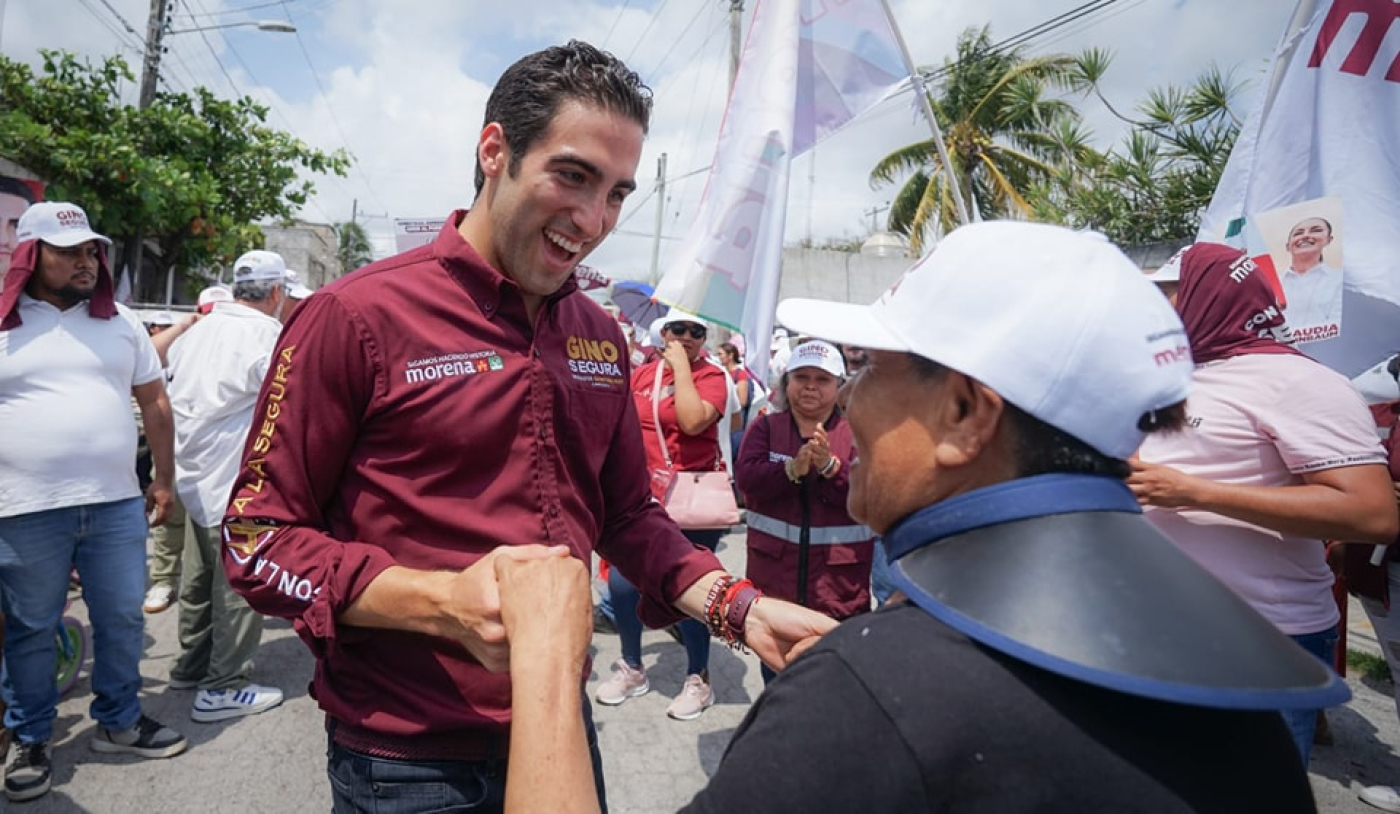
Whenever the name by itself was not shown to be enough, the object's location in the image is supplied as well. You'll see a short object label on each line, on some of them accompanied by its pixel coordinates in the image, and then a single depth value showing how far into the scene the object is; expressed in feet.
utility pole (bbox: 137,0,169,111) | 42.09
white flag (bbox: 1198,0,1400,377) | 10.78
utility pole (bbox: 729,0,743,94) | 54.08
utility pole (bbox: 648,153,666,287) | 103.71
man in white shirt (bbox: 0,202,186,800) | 10.78
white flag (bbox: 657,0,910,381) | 12.03
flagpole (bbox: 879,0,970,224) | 11.93
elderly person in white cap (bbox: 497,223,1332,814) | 2.80
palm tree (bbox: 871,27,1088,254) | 60.90
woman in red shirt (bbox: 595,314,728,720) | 14.98
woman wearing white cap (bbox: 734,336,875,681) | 12.64
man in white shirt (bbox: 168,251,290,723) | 13.93
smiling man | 4.86
